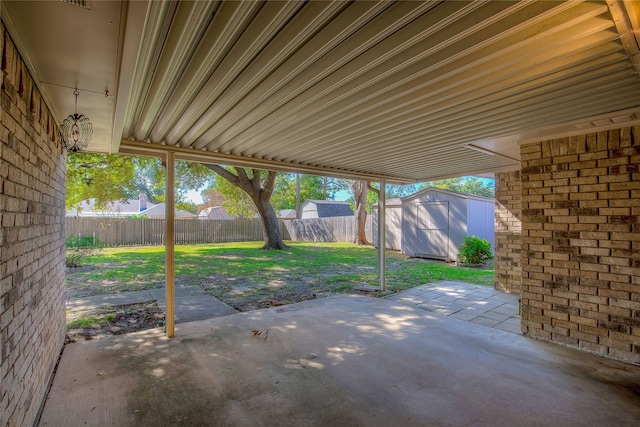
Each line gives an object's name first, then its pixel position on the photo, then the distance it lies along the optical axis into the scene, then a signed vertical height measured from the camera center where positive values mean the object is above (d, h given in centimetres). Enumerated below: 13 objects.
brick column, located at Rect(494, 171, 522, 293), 618 -27
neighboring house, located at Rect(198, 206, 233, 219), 2674 +81
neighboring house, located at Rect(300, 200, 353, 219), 2652 +108
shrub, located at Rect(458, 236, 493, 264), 941 -93
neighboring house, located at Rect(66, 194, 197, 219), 1347 +109
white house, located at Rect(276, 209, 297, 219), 2948 +86
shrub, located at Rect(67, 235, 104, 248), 940 -60
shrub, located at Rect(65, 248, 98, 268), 841 -93
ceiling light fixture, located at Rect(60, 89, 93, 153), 281 +91
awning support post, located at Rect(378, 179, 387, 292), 652 -35
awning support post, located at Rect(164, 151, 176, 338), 397 -11
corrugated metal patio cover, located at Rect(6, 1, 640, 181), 158 +102
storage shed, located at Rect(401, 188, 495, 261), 1033 -5
